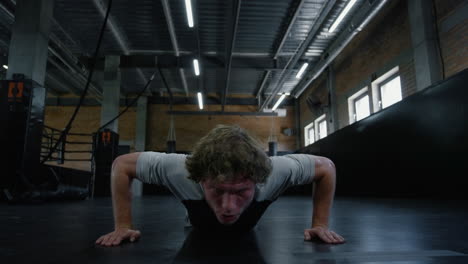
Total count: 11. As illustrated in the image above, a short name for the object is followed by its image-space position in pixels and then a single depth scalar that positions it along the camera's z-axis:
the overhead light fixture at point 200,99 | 10.73
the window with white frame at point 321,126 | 10.44
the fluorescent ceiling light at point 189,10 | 5.63
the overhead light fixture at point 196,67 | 8.38
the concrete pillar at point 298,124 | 12.80
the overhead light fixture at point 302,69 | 8.51
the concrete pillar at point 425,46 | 5.05
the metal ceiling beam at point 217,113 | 11.44
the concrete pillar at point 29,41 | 4.89
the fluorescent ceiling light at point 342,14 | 5.17
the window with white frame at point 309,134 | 11.65
